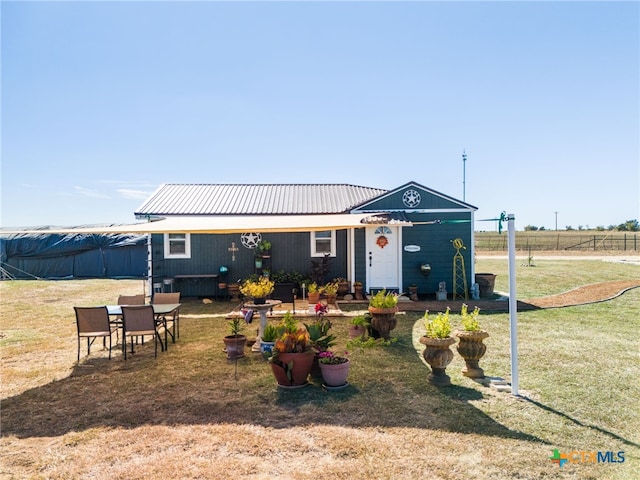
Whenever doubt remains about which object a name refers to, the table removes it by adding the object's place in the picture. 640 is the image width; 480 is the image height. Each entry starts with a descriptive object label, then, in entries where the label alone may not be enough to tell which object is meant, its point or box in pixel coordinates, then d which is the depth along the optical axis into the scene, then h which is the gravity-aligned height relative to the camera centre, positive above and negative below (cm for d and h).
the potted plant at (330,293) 1040 -143
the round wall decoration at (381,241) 1117 -7
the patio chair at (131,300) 695 -106
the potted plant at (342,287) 1112 -138
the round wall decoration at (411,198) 1109 +114
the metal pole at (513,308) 429 -79
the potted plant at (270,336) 569 -141
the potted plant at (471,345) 475 -131
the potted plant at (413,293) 1089 -153
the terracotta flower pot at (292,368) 456 -150
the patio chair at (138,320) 568 -117
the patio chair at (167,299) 721 -109
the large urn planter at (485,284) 1120 -132
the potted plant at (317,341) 485 -127
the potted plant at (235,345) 579 -156
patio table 607 -112
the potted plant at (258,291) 620 -82
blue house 1110 -29
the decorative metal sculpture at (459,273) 1113 -100
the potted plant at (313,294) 991 -140
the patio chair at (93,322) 568 -119
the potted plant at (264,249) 1127 -28
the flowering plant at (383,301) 646 -105
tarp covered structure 1808 -72
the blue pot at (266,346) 581 -160
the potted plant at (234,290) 1137 -147
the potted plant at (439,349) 456 -130
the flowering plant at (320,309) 701 -127
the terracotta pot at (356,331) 681 -161
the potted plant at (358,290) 1090 -143
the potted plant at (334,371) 451 -153
